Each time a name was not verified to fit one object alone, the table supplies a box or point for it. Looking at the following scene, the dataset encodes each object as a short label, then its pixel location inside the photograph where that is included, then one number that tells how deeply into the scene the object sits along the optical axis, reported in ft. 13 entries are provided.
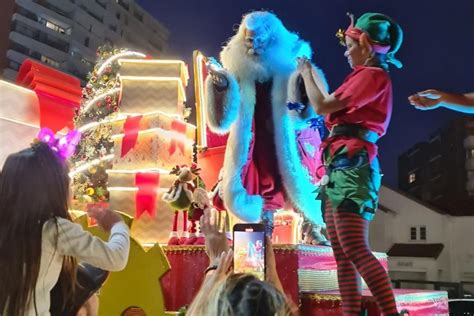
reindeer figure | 12.96
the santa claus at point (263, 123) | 11.44
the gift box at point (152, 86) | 15.87
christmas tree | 22.09
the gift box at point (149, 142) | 15.38
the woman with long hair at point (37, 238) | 5.11
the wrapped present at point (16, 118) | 14.44
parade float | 9.23
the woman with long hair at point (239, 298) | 3.21
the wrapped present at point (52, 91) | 16.76
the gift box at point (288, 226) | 12.03
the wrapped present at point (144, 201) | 14.94
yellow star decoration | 10.16
